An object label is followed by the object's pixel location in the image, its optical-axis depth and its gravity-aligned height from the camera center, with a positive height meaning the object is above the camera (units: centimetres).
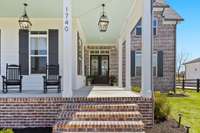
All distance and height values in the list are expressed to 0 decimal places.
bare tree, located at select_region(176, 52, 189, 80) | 2173 +134
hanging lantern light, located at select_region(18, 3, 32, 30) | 457 +154
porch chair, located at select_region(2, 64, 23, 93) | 489 -18
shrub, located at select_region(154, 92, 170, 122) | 402 -121
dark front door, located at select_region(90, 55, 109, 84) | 951 +2
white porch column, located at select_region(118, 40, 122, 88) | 739 +9
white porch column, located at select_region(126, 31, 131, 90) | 570 +27
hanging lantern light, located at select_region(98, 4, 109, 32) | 445 +150
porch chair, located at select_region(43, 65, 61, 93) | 460 -25
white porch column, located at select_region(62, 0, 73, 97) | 352 +51
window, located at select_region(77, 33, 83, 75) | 597 +66
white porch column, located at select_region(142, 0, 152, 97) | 351 +49
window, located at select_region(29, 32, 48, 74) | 517 +59
